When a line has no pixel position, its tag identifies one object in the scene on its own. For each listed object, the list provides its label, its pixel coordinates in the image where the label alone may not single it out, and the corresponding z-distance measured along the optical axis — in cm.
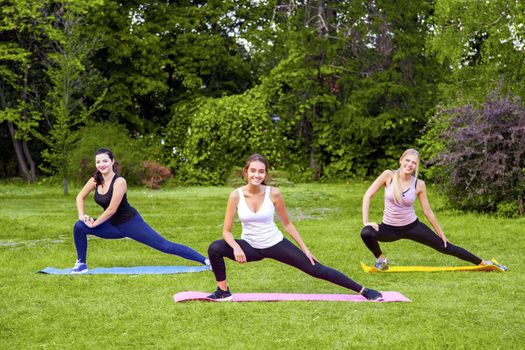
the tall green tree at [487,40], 1677
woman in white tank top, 716
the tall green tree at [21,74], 2525
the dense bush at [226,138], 2575
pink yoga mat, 744
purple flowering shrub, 1480
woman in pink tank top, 900
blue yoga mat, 922
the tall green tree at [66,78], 2158
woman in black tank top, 913
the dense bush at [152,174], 2386
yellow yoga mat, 922
